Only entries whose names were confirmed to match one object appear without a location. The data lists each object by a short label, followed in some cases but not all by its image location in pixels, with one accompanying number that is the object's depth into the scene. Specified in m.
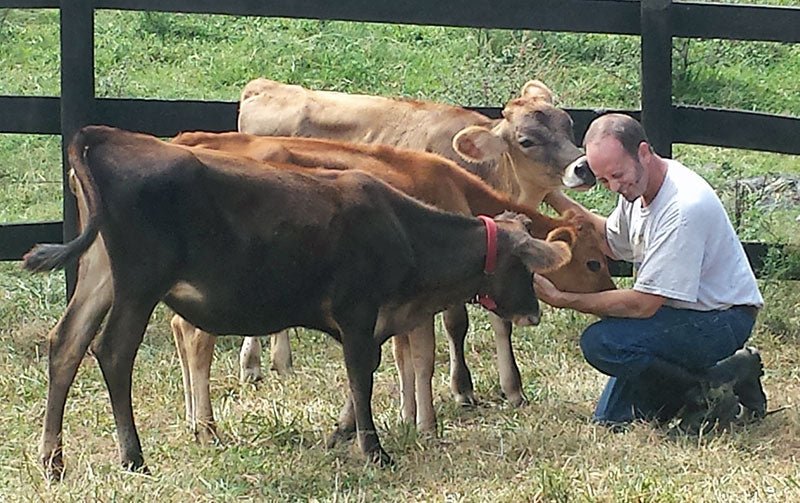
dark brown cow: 5.29
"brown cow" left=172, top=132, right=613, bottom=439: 6.50
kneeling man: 6.07
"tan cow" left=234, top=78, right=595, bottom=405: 7.21
